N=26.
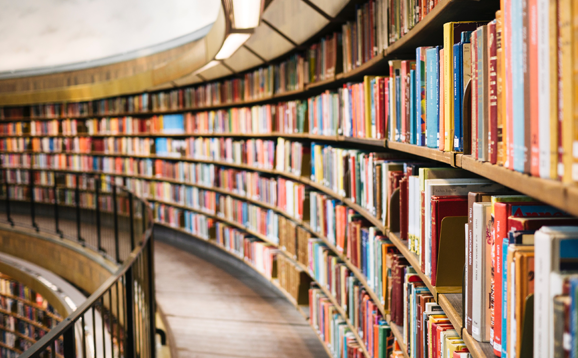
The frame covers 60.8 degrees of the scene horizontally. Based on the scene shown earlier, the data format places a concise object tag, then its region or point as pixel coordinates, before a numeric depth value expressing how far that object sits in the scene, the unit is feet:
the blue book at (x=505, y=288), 3.09
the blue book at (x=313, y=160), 11.67
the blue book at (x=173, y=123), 21.86
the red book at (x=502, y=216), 3.11
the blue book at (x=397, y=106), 6.11
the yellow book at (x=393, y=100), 6.17
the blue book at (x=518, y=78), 2.73
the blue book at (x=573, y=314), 2.17
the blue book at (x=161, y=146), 23.07
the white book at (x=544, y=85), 2.46
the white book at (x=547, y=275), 2.49
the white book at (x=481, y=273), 3.46
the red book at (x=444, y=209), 4.46
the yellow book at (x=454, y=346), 4.16
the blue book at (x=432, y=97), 4.57
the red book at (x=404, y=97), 5.69
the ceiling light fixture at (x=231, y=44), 10.63
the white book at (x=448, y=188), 4.51
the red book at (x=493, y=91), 3.20
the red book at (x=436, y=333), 4.59
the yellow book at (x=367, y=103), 7.50
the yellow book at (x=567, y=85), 2.24
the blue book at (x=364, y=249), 7.83
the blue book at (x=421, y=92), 5.12
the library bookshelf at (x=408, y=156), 2.79
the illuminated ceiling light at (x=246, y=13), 8.35
